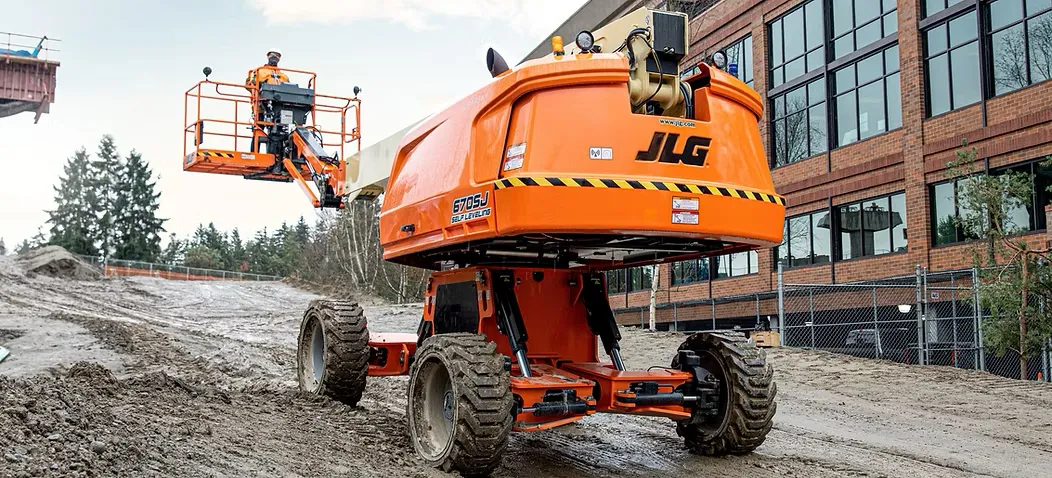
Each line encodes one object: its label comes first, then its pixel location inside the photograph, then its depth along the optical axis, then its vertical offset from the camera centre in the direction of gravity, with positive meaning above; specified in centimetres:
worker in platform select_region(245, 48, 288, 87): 1368 +348
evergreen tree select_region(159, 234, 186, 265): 8333 +548
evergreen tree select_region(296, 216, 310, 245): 9882 +896
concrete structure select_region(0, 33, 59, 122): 3603 +898
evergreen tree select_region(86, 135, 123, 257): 7025 +928
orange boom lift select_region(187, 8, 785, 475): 658 +63
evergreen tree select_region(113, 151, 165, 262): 7012 +741
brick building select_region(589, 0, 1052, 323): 1962 +474
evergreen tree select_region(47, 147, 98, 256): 6669 +726
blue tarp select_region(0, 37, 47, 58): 3625 +1013
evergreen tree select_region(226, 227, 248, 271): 8798 +533
